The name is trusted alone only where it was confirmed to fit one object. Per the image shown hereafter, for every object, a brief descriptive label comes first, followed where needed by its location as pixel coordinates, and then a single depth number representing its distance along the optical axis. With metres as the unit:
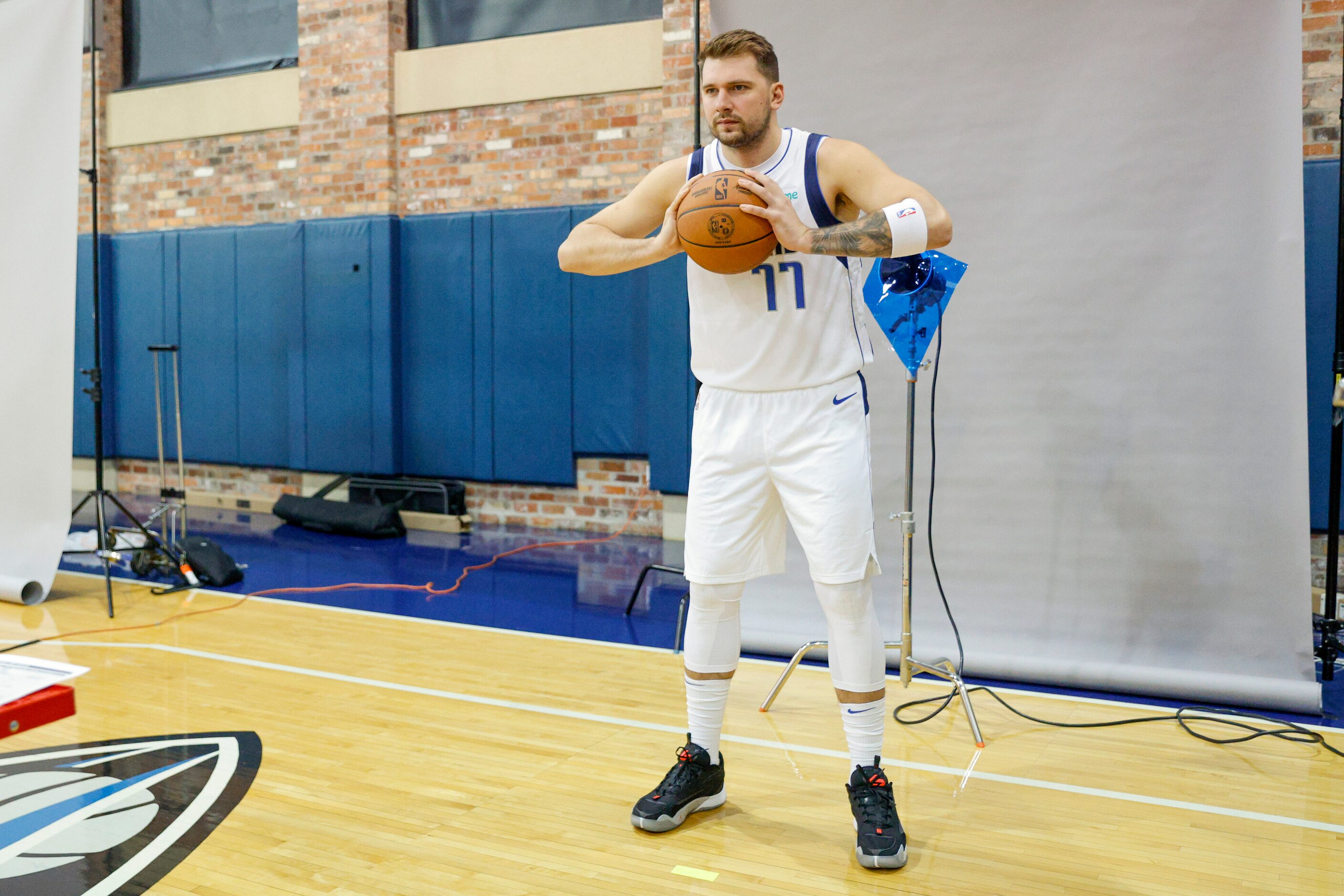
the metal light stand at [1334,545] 3.25
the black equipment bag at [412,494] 6.56
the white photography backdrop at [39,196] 3.99
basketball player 2.06
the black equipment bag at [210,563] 4.72
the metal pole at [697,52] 3.65
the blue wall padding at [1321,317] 4.02
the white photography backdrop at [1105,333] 3.20
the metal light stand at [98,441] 4.28
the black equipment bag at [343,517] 6.14
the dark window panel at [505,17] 6.16
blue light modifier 2.84
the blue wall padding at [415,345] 6.12
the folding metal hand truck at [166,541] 4.84
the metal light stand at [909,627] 2.93
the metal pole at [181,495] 4.88
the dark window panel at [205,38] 7.13
